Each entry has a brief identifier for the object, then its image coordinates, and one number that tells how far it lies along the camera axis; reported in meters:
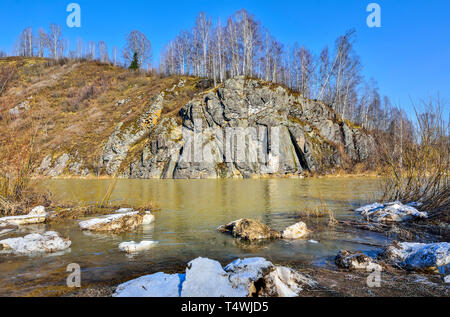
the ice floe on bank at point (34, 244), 6.43
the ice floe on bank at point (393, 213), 9.47
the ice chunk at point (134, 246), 6.60
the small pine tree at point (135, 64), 72.50
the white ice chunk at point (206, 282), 3.55
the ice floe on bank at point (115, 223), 8.94
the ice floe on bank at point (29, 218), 9.28
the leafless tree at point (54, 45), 85.06
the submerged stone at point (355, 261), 5.23
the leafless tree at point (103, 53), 83.06
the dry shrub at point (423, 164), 9.45
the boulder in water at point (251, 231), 7.84
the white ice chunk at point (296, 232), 7.83
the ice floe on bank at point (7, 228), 8.28
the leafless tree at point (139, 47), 75.50
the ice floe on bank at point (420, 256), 4.97
